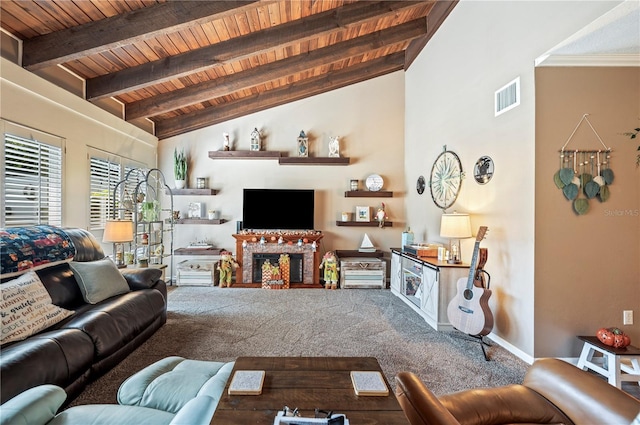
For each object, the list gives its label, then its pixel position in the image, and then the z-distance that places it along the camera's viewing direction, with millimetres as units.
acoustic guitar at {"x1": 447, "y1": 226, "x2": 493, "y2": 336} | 2637
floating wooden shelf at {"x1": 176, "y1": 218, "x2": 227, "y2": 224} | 5219
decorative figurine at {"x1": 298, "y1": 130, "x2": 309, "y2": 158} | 5305
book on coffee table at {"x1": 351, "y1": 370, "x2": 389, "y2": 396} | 1254
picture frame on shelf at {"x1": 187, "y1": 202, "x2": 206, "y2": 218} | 5395
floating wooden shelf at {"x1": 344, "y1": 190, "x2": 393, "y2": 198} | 5309
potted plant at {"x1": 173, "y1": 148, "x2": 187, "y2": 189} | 5234
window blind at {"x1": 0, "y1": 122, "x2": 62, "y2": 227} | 2594
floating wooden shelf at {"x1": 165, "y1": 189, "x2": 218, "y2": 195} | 5238
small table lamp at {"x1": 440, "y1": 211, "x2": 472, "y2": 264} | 3135
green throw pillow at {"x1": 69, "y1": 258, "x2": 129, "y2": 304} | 2555
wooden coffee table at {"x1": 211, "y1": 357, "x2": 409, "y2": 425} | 1100
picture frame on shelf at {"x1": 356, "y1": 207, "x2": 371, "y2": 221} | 5367
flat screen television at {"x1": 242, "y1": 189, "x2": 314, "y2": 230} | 5191
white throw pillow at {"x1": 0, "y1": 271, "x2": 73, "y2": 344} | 1831
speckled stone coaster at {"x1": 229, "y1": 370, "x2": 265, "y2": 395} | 1238
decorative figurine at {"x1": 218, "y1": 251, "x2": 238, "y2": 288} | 4910
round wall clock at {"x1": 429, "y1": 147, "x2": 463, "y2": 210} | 3631
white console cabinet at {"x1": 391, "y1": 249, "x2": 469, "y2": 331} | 3162
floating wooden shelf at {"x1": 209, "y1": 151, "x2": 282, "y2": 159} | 5211
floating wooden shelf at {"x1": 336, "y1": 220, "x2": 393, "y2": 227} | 5283
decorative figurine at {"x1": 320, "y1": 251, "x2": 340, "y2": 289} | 4922
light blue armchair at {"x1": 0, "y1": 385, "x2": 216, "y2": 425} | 1095
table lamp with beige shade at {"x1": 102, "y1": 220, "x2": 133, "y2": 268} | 3438
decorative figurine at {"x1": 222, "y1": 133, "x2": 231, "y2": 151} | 5281
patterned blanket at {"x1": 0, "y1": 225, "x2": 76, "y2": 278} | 2145
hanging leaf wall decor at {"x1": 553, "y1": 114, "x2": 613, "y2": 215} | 2398
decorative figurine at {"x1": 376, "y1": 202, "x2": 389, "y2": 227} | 5219
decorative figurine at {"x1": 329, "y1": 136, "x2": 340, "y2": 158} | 5305
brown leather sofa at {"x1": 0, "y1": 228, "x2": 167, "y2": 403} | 1591
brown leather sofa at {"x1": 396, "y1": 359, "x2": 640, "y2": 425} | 1133
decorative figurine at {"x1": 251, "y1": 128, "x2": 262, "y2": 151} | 5285
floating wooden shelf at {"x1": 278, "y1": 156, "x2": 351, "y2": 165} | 5228
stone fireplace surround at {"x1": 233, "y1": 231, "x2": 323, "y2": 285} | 5023
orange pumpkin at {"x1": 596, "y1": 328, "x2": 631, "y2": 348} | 2150
